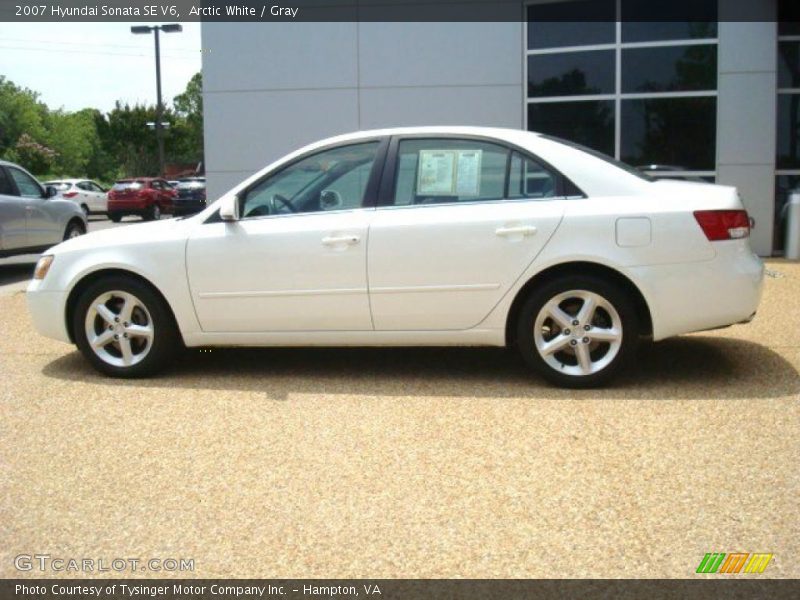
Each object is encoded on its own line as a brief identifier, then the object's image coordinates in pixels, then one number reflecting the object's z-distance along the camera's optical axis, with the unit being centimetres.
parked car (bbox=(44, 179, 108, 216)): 3200
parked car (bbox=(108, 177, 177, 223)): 2988
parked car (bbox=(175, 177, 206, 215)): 3055
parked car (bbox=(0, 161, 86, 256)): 1334
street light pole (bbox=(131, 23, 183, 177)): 3534
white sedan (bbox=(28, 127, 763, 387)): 557
